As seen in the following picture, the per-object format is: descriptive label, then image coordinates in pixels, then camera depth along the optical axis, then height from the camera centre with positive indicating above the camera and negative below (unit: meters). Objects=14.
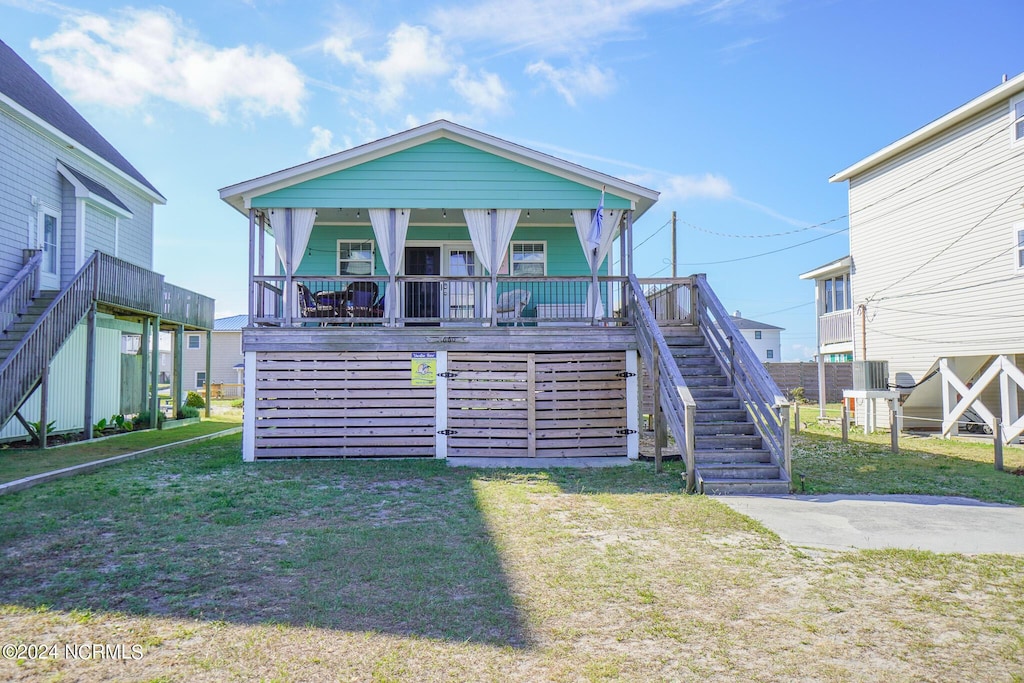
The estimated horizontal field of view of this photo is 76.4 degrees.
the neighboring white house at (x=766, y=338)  53.28 +2.51
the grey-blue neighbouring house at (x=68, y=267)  12.07 +2.15
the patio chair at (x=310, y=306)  11.53 +1.11
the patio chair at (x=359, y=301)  11.53 +1.20
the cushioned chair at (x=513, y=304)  11.96 +1.20
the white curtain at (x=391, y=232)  11.33 +2.37
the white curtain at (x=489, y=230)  11.50 +2.44
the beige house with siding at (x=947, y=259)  13.51 +2.64
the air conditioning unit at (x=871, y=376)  15.95 -0.18
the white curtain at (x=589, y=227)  11.55 +2.50
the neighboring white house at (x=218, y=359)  33.72 +0.41
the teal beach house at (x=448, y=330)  10.70 +0.62
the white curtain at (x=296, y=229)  11.19 +2.39
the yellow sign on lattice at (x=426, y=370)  10.76 -0.04
